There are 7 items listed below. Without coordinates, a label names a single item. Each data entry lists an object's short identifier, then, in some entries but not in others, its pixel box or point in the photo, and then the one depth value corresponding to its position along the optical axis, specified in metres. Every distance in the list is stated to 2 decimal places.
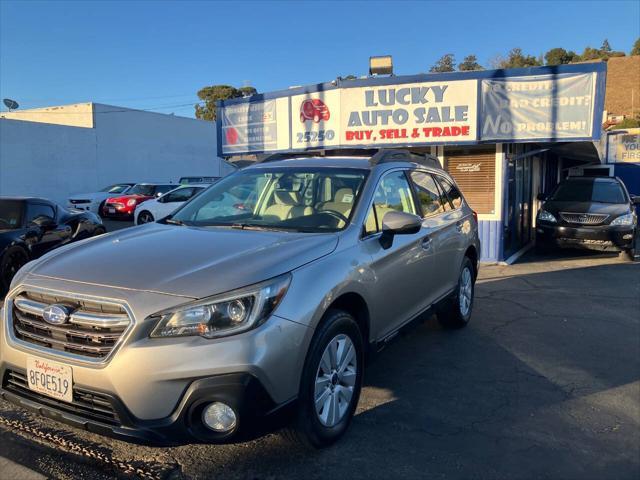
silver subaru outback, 2.60
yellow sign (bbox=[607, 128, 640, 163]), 21.39
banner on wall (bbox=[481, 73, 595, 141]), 9.26
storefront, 9.40
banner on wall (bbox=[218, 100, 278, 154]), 12.20
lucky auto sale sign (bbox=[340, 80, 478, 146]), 10.02
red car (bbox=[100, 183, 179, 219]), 19.78
